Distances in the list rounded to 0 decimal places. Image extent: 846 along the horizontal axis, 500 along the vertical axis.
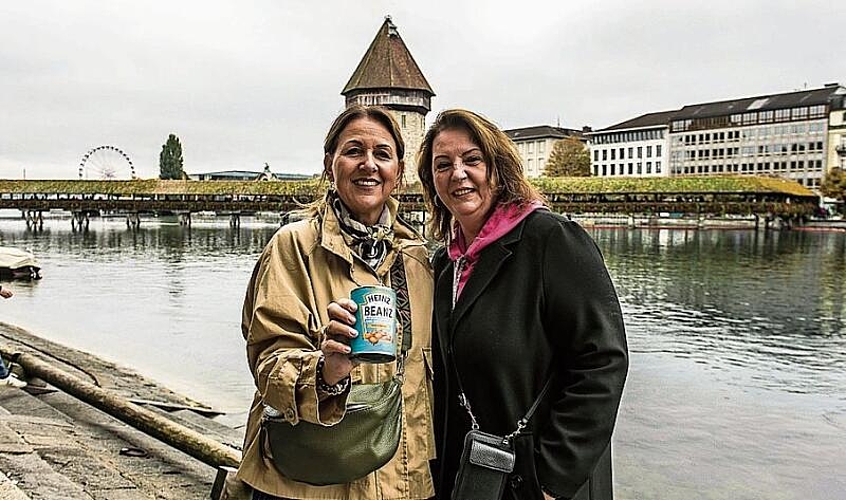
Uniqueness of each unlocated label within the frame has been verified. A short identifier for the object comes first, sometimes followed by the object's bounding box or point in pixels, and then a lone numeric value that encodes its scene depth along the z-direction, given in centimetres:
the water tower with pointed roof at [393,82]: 5053
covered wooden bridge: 4675
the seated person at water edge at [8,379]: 522
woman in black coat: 177
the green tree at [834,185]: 5223
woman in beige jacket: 162
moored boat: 1753
